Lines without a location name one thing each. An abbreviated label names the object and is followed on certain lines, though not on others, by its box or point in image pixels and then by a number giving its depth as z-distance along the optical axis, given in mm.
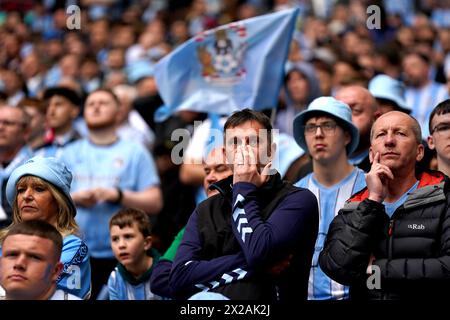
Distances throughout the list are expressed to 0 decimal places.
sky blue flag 17750
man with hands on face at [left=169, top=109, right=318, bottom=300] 11250
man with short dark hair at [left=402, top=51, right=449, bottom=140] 22703
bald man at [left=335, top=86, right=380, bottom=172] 15172
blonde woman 12805
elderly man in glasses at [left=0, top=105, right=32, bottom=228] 18516
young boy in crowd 14898
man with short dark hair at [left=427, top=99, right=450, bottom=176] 13000
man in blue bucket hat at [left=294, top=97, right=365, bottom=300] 13478
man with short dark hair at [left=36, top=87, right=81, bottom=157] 20281
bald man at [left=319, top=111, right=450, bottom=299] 11258
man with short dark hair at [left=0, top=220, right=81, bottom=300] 10727
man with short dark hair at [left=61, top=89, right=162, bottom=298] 18156
